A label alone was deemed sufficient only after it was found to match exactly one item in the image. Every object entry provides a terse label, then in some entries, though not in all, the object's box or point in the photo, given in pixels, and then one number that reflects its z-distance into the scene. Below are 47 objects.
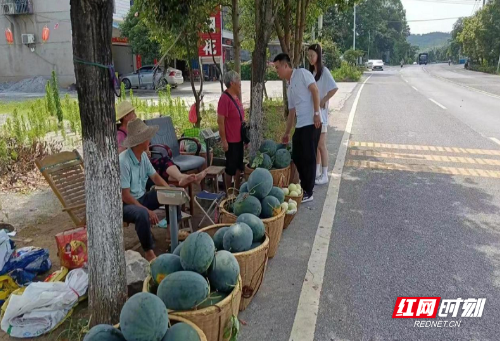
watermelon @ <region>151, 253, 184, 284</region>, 2.71
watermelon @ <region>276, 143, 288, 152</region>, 5.53
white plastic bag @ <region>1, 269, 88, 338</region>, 2.81
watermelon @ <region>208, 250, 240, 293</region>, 2.66
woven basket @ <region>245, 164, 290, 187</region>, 5.08
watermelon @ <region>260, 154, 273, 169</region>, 5.06
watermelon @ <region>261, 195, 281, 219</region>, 3.92
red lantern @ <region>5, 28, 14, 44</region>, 25.53
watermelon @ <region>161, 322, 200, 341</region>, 2.08
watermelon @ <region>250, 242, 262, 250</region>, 3.30
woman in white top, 5.73
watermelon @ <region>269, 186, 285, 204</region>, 4.25
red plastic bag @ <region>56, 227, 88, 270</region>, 3.34
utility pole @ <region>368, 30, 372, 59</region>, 74.99
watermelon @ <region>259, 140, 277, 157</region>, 5.34
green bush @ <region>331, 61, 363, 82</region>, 35.00
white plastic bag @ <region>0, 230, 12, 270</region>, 3.40
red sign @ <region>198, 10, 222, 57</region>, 9.76
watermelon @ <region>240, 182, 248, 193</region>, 4.21
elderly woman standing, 5.20
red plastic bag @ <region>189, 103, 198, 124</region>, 8.45
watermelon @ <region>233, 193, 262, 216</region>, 3.78
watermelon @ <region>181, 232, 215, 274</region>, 2.64
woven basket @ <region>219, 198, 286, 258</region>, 3.78
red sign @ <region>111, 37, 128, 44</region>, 27.07
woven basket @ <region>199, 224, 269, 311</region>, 3.10
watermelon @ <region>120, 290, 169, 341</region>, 2.04
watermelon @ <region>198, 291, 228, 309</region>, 2.49
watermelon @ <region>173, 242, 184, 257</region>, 2.91
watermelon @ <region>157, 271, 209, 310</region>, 2.41
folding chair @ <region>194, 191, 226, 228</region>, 4.34
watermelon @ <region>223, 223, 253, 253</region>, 3.13
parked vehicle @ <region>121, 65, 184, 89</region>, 24.52
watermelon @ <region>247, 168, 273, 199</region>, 4.04
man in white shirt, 5.08
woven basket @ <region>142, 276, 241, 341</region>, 2.38
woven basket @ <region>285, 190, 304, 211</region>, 4.79
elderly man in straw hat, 3.71
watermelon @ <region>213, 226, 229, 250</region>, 3.26
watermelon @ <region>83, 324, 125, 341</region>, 2.04
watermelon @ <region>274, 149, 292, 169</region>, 5.27
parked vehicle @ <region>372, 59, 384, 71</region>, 55.78
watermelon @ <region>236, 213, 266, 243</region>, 3.42
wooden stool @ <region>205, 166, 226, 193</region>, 4.90
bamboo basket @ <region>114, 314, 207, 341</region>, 2.21
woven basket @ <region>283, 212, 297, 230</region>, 4.58
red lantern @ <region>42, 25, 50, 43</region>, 24.57
